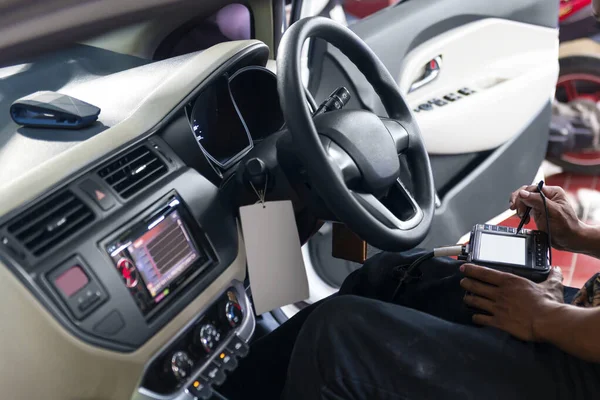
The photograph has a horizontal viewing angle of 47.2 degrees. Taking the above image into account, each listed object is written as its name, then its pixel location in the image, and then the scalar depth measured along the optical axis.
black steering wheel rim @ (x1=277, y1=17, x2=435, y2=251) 0.93
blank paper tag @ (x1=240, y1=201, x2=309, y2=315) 1.04
